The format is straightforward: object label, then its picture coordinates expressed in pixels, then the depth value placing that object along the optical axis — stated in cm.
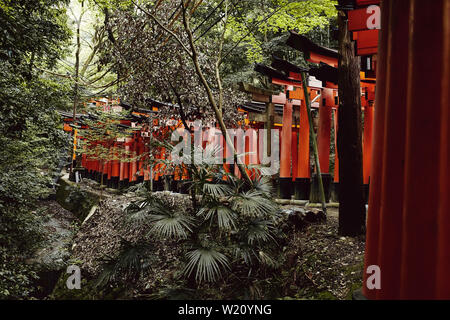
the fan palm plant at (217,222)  420
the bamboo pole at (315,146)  640
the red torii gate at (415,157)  172
